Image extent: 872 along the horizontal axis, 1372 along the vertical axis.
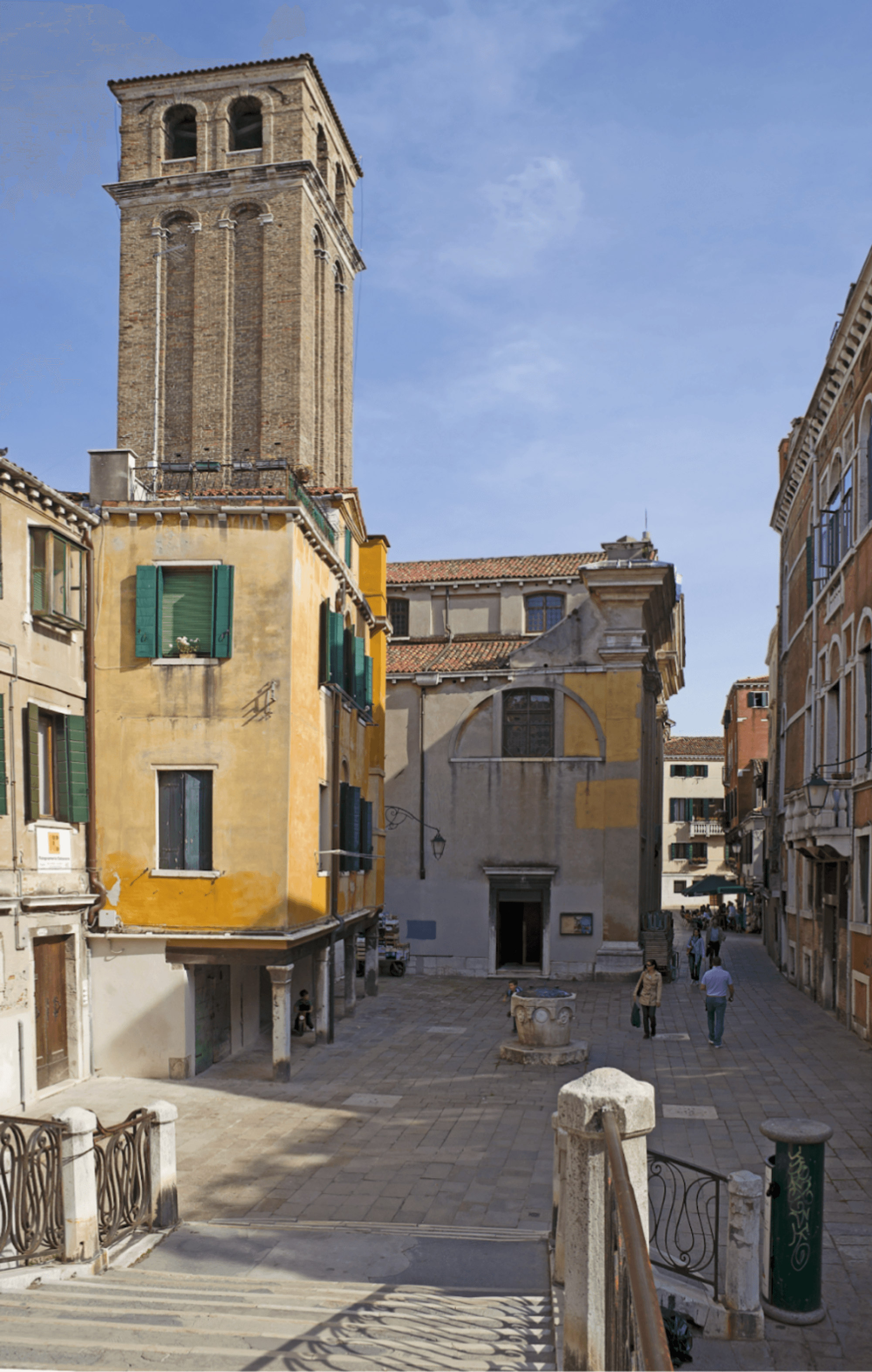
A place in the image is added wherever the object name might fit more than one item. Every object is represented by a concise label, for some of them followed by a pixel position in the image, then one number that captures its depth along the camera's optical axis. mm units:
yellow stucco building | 17359
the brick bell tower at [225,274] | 34031
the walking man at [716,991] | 19734
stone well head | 18734
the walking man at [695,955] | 31125
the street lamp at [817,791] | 21625
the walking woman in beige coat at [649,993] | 20578
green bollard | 8734
